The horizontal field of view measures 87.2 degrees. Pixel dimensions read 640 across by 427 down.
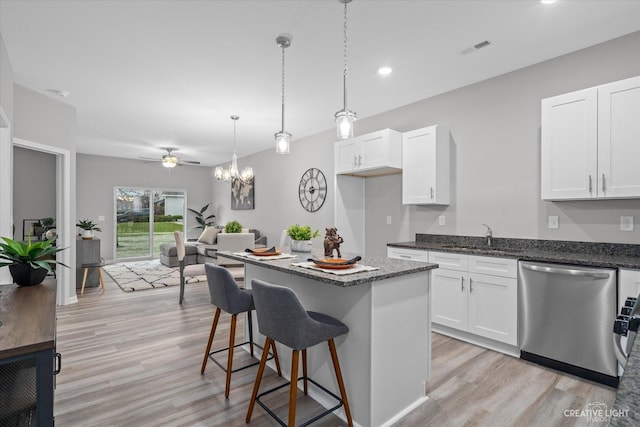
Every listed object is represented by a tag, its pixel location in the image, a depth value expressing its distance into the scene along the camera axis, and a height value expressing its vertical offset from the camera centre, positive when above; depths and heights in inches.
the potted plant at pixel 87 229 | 212.1 -11.6
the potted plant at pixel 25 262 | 78.3 -12.1
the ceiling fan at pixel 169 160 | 276.0 +42.4
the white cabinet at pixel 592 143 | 100.6 +22.3
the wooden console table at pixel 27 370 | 45.1 -22.4
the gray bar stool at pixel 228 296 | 92.2 -23.9
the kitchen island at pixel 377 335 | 75.8 -29.5
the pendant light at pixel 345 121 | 93.7 +25.4
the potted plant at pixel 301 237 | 112.9 -8.5
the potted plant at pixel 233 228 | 231.1 -11.3
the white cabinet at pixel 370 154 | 162.4 +29.6
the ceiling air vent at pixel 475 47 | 113.9 +57.6
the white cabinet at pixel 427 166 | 149.2 +21.2
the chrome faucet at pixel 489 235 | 141.0 -9.6
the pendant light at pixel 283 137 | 112.0 +25.0
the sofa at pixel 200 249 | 282.1 -32.6
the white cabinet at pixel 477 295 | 117.0 -31.1
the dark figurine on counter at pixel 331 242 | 95.0 -8.6
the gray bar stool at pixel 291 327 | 69.5 -25.0
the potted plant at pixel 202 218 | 380.2 -7.7
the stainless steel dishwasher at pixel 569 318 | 95.7 -32.3
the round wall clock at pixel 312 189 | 229.9 +15.9
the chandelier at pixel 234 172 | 194.7 +26.1
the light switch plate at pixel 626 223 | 108.7 -3.4
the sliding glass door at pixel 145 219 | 343.2 -8.5
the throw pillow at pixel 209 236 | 318.0 -23.5
